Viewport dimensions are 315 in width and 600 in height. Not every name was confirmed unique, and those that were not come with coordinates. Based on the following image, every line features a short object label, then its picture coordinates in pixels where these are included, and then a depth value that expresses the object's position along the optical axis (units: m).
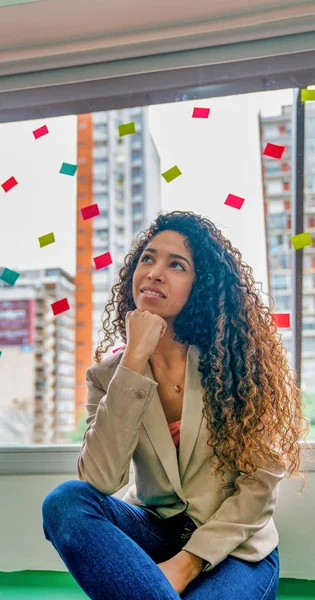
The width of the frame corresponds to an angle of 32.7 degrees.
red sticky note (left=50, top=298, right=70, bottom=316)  2.02
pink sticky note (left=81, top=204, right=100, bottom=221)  2.05
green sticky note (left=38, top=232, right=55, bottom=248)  2.09
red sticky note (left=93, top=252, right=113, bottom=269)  2.01
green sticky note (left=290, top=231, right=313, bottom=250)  1.88
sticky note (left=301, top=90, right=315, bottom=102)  1.80
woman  1.11
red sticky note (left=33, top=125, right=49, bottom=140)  2.11
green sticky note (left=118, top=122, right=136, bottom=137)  2.01
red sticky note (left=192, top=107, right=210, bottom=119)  1.97
